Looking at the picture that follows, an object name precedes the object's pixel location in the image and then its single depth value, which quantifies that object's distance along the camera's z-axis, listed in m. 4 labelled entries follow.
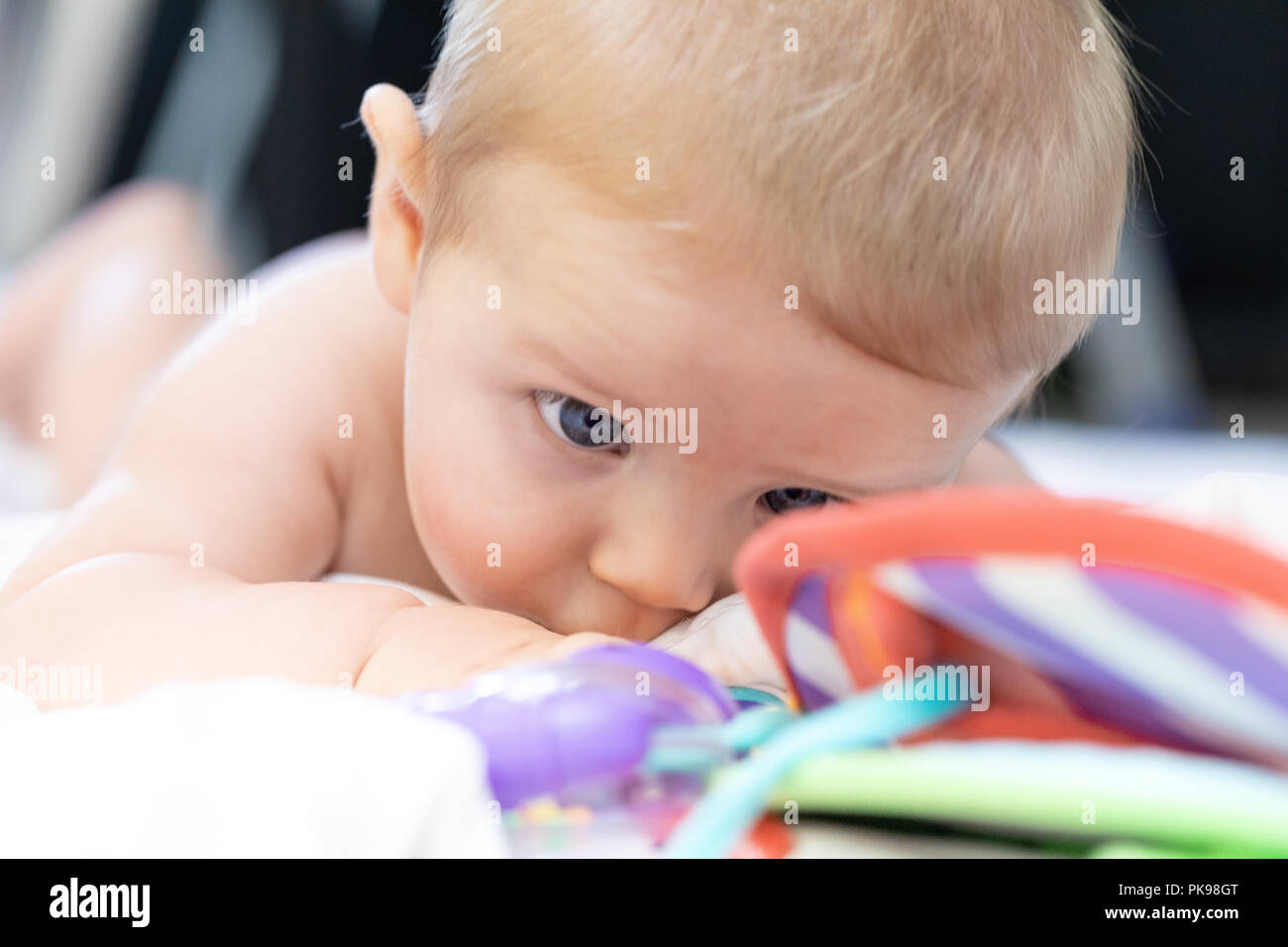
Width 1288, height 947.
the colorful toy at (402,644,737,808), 0.61
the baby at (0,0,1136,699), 0.68
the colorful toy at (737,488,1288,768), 0.59
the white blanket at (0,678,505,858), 0.59
